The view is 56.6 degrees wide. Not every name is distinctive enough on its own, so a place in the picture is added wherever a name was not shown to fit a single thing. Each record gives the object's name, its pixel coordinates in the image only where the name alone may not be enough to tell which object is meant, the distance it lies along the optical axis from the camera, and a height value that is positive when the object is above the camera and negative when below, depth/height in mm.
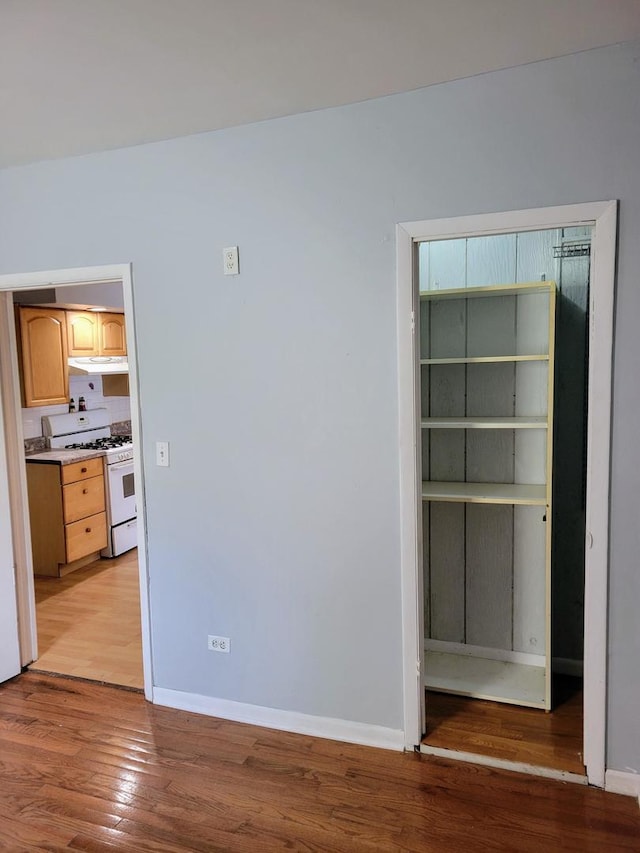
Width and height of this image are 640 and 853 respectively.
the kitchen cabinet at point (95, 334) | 5002 +442
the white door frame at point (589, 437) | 2074 -239
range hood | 4977 +163
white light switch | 2816 -336
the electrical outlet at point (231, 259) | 2582 +526
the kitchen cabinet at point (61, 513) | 4555 -1003
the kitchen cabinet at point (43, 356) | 4520 +232
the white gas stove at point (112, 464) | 5035 -695
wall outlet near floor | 2777 -1234
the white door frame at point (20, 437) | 2838 -274
